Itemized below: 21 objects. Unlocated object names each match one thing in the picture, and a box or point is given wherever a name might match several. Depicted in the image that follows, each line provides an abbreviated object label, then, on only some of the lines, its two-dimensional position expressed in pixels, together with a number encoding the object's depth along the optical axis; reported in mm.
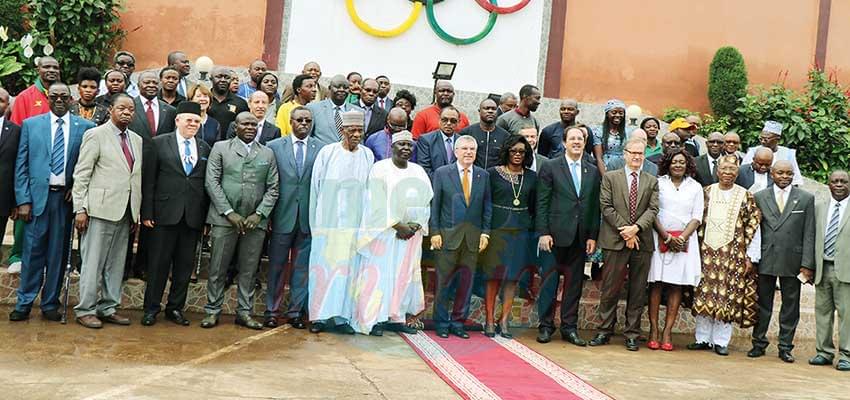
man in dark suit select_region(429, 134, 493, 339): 8461
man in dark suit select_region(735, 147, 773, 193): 9641
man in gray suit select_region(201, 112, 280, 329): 8156
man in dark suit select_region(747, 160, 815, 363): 8617
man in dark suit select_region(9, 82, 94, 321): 7852
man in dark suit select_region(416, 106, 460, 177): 8906
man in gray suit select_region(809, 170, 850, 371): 8438
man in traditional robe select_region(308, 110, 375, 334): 8297
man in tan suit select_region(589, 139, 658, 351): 8477
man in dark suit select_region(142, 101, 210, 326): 8070
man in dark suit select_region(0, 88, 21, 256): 7805
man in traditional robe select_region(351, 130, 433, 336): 8344
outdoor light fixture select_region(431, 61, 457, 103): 13242
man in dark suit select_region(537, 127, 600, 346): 8570
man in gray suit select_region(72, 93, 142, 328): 7789
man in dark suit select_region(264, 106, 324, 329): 8375
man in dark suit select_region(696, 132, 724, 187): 9750
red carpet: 6648
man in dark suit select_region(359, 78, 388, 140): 9570
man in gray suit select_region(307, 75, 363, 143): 9102
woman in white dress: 8594
